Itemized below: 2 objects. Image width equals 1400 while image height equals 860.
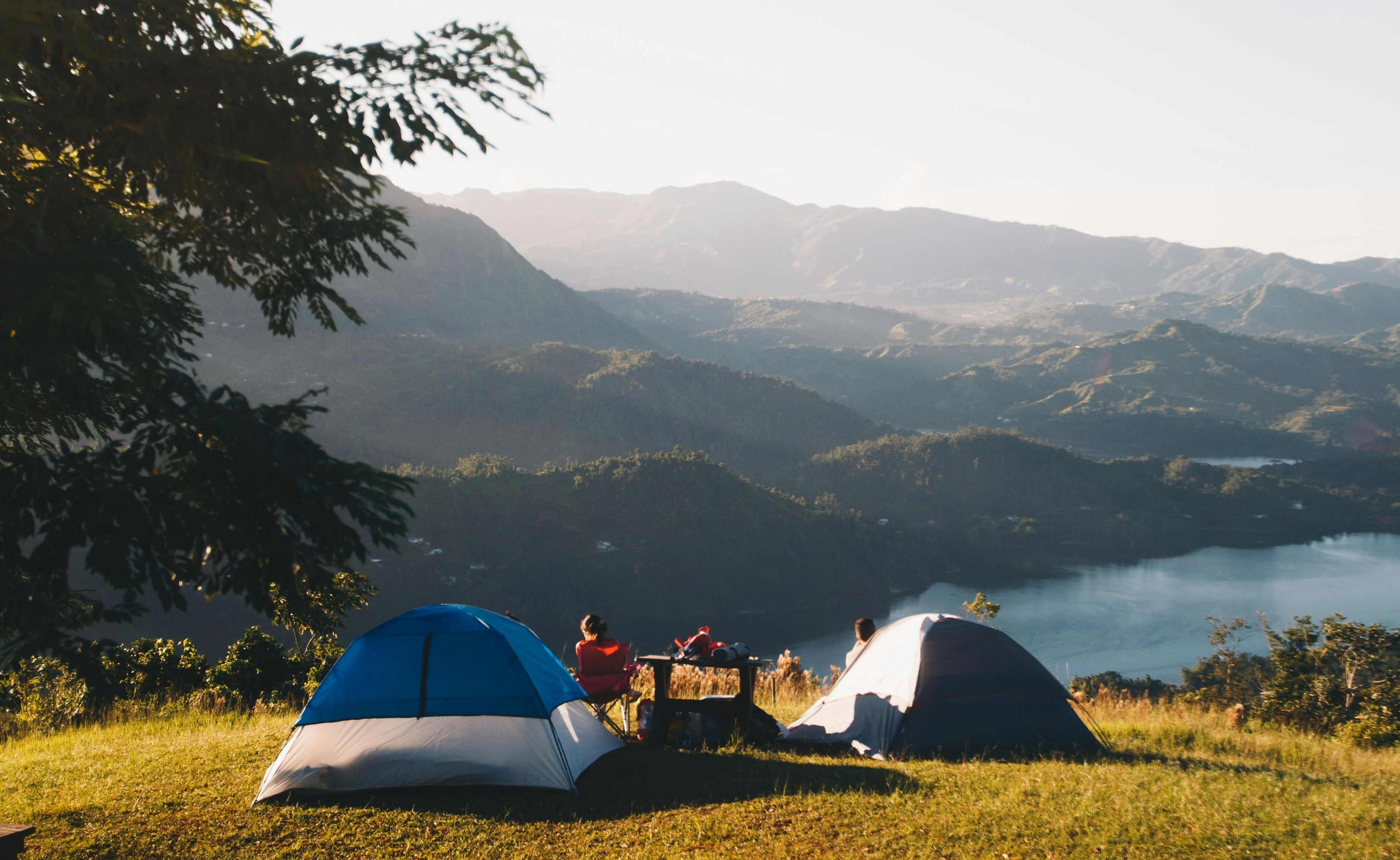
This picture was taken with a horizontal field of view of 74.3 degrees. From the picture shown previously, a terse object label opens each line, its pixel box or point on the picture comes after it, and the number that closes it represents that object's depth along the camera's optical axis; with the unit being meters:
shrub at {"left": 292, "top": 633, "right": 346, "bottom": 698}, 12.48
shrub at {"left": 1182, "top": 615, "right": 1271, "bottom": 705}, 13.16
